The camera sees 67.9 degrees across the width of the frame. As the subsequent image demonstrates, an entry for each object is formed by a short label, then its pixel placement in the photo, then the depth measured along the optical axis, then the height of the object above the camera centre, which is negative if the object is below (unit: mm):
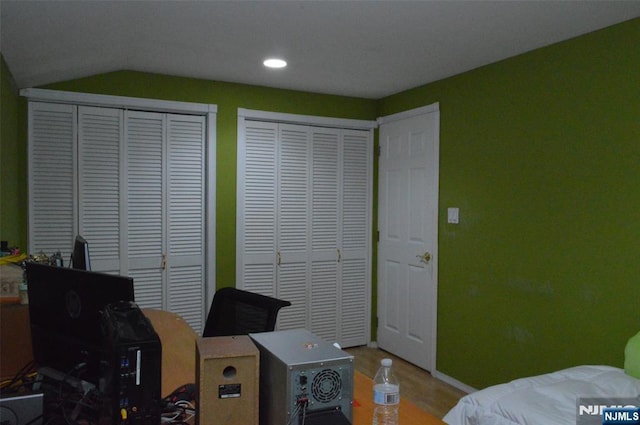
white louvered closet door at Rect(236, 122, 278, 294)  4242 +19
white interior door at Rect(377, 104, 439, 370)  4133 -202
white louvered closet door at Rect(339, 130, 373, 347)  4746 -234
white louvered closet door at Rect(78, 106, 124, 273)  3691 +211
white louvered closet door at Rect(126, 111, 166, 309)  3850 +50
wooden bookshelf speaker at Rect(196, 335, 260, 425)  1256 -469
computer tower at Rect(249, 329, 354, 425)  1224 -453
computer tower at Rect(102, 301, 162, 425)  1198 -424
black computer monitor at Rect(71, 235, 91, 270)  2199 -221
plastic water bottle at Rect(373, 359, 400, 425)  1467 -595
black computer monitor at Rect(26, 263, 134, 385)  1457 -341
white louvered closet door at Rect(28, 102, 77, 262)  3533 +237
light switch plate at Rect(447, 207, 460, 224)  3859 -16
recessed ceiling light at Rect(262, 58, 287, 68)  3476 +1107
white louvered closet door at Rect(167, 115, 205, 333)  4000 -58
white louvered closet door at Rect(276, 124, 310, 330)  4434 -110
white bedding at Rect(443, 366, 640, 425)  2055 -845
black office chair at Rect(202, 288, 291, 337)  2383 -539
